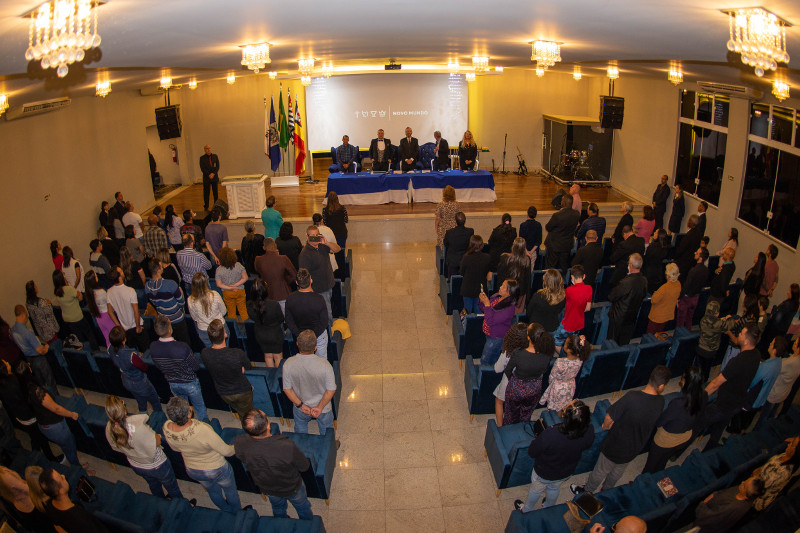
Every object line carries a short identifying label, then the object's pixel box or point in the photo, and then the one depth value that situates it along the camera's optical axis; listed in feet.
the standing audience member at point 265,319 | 17.26
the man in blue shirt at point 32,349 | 17.43
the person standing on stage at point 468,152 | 40.29
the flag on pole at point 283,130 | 44.60
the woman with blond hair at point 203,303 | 17.58
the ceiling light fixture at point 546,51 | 17.08
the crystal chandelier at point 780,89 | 16.94
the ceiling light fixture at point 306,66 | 26.17
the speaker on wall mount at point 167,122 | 39.78
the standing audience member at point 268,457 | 11.81
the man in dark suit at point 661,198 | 34.22
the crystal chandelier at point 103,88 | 22.10
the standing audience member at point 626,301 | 18.99
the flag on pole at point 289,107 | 44.82
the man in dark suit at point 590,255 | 22.68
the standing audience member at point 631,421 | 13.10
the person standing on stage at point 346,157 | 40.98
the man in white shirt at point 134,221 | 31.32
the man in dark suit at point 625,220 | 26.25
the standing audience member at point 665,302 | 19.57
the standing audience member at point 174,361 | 15.38
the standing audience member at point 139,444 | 12.69
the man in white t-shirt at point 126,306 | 18.49
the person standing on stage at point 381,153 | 41.42
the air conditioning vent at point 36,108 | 25.40
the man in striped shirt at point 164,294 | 18.49
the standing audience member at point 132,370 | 15.98
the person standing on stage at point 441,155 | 42.24
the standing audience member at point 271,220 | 27.40
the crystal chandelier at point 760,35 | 8.59
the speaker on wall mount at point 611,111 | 38.32
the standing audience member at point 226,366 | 14.78
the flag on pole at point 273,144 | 43.75
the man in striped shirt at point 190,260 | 21.45
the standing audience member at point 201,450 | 12.21
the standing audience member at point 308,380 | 14.11
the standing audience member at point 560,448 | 12.00
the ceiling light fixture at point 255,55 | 17.04
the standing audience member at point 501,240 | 24.38
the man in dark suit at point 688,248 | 24.72
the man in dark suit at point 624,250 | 22.74
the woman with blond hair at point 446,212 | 27.35
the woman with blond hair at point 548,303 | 17.67
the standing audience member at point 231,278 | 19.94
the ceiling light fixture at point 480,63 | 27.55
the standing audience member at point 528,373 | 14.37
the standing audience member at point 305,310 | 16.84
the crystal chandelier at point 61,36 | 6.85
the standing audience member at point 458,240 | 23.82
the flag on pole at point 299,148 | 45.65
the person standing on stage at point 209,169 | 38.01
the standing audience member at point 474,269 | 21.22
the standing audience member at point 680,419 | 13.38
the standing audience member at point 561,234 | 25.88
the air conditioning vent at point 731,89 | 25.36
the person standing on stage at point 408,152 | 41.28
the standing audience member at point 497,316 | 17.15
